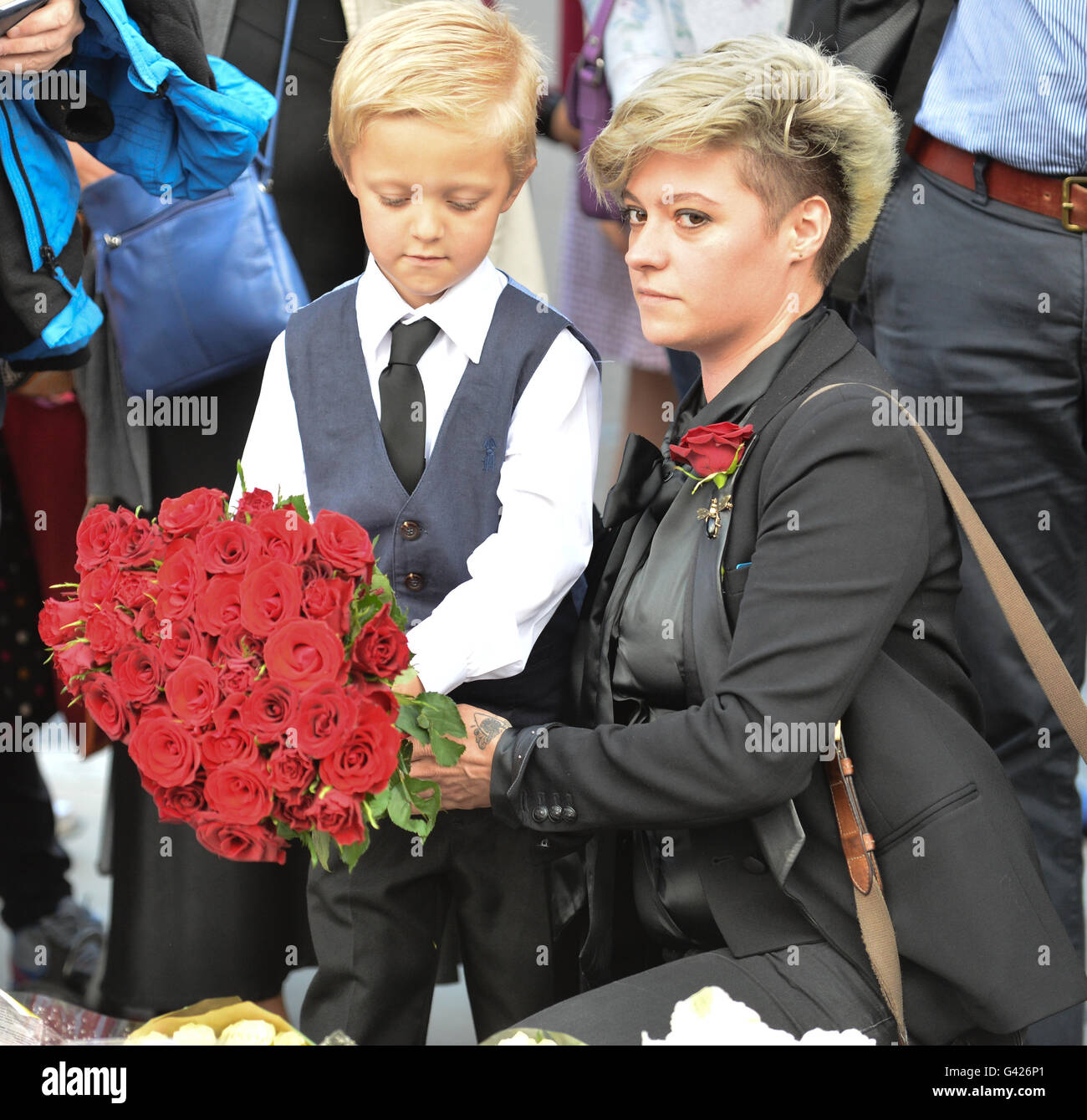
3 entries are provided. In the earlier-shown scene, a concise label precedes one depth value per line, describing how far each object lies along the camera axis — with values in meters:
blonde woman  4.34
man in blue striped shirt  4.65
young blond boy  4.43
